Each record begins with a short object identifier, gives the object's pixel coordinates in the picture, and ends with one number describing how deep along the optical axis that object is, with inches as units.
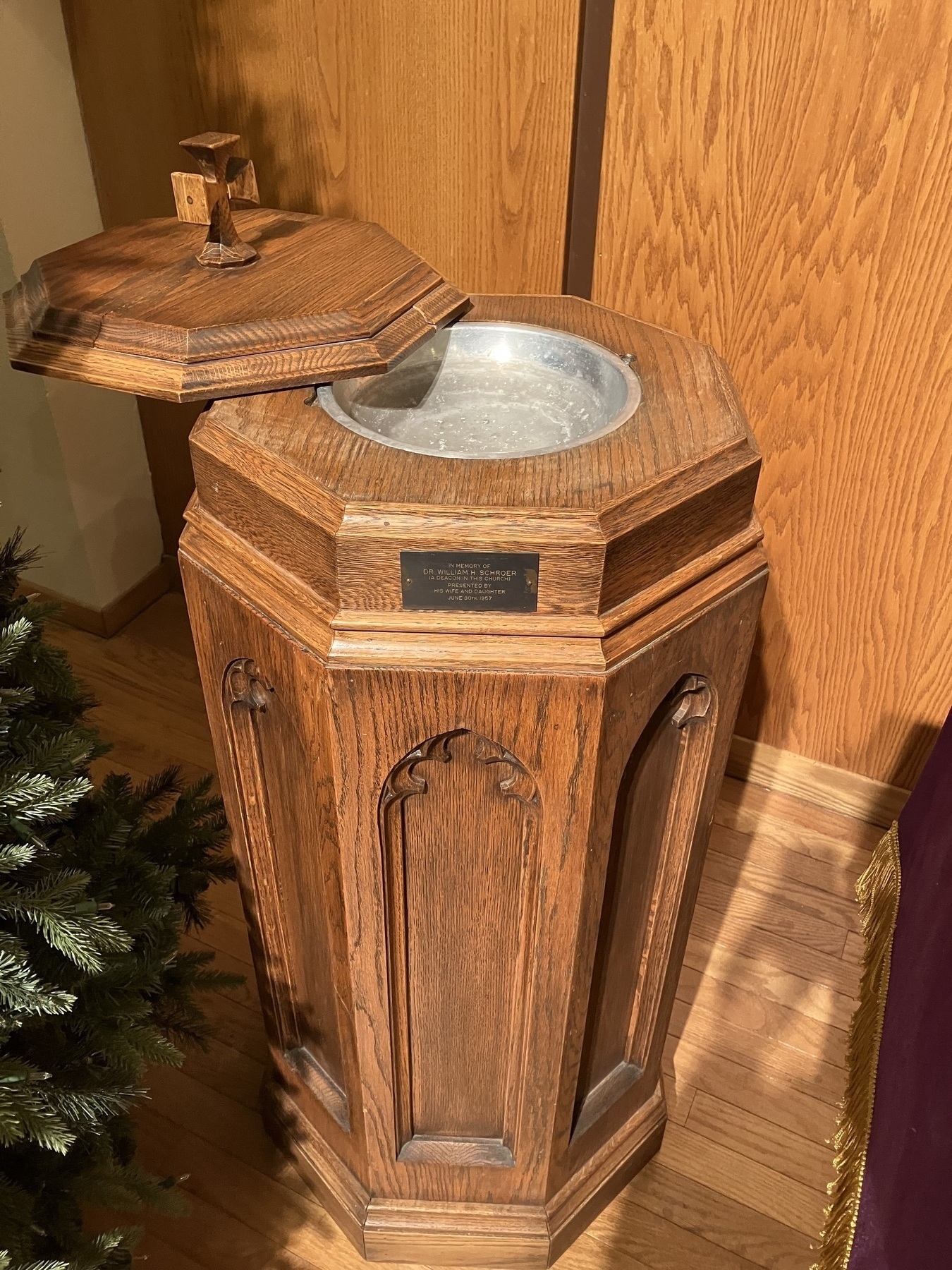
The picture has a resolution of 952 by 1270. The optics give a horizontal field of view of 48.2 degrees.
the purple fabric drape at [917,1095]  28.5
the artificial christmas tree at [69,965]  31.2
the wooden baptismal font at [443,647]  29.6
